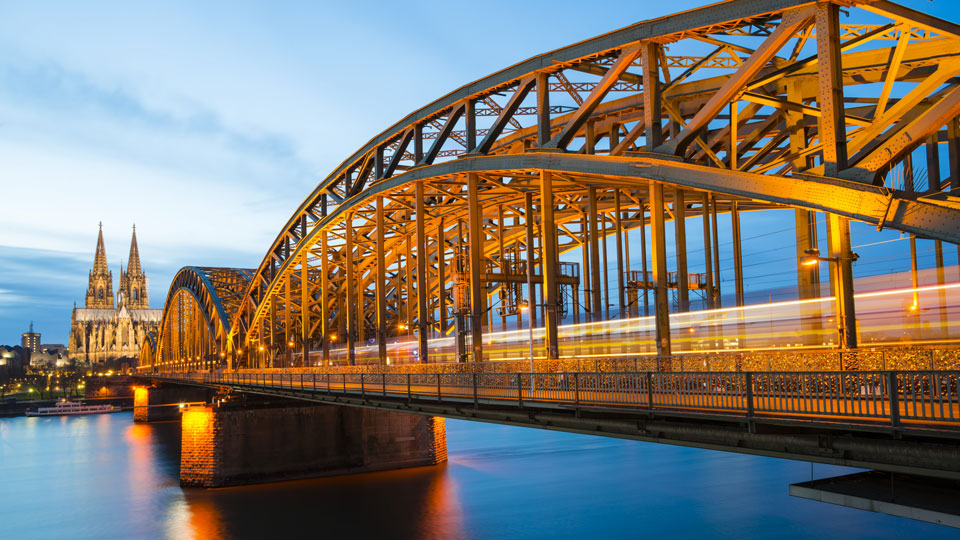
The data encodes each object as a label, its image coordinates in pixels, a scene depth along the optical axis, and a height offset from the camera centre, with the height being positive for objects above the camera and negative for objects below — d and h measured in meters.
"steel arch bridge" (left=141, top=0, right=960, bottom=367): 19.11 +7.09
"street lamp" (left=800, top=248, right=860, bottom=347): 20.23 +0.84
